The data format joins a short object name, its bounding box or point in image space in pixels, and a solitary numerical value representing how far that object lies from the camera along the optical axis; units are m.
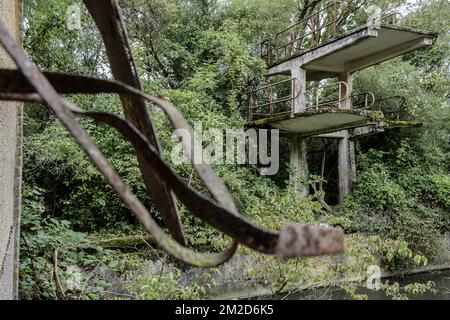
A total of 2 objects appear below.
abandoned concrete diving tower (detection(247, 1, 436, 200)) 9.58
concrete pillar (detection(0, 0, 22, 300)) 1.74
